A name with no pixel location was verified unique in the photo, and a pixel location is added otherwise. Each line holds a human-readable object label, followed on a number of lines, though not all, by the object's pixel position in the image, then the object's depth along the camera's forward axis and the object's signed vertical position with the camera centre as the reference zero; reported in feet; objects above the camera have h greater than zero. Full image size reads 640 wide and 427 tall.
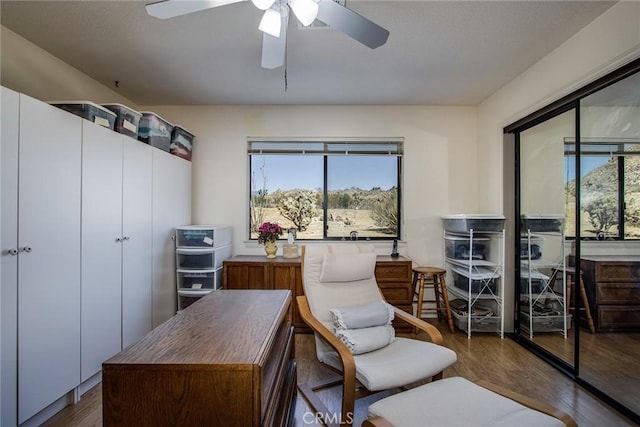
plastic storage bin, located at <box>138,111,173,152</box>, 9.36 +2.77
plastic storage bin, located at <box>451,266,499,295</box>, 10.25 -2.28
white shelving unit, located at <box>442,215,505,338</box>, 10.18 -1.96
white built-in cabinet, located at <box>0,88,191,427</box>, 5.38 -0.82
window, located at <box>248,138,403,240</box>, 12.48 +1.00
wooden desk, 3.12 -1.79
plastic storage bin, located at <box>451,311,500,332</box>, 10.48 -3.84
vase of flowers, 11.35 -0.79
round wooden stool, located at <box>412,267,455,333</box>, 10.65 -2.72
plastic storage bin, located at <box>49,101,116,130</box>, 6.96 +2.56
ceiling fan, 4.61 +3.26
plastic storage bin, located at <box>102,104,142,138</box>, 8.09 +2.73
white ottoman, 4.25 -2.98
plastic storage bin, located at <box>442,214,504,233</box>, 10.02 -0.25
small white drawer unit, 10.42 -1.70
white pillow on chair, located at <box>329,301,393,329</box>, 6.97 -2.42
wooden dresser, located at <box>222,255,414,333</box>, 10.57 -2.24
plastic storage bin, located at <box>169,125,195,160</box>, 10.85 +2.78
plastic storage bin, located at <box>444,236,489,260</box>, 10.80 -1.21
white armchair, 5.56 -2.69
